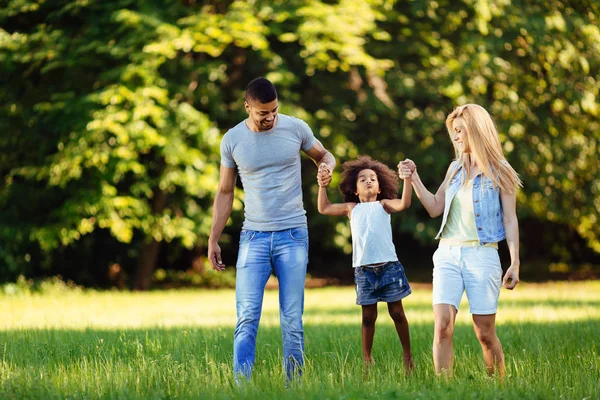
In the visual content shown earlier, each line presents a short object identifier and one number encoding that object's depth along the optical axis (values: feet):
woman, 39.58
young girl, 44.32
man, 40.88
